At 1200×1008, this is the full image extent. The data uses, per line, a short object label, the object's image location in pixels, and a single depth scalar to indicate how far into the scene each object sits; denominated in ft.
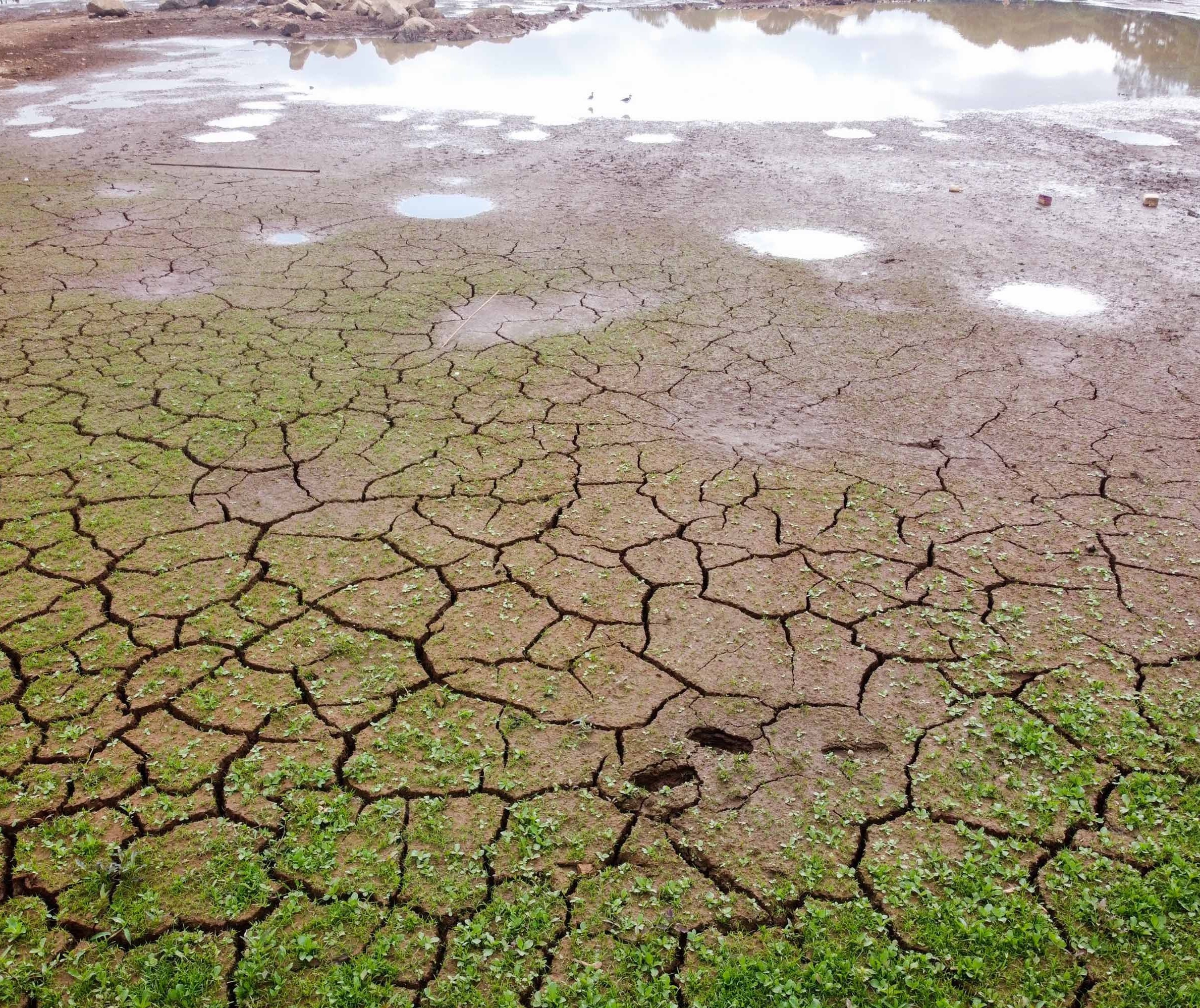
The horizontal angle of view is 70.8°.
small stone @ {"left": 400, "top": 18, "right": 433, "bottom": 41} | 54.85
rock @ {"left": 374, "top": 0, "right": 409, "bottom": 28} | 57.67
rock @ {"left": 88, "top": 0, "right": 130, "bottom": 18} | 61.67
